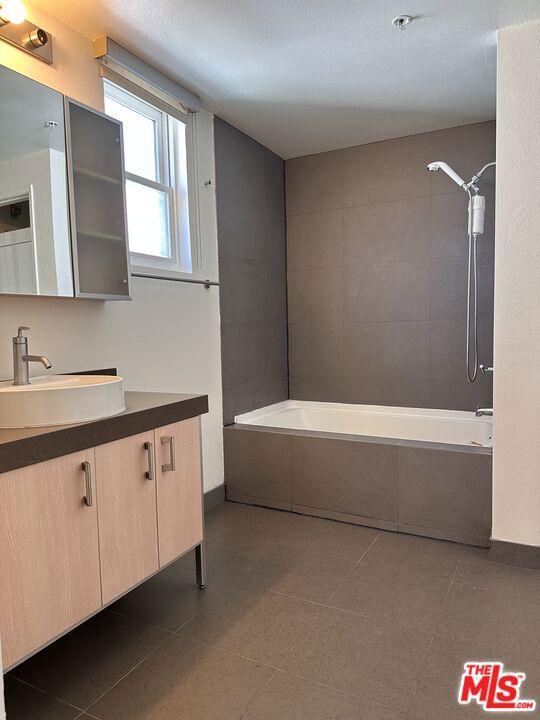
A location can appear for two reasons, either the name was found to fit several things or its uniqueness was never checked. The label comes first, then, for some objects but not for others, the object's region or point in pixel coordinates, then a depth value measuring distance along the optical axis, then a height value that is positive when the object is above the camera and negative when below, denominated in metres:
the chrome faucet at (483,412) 2.71 -0.48
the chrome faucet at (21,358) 1.66 -0.08
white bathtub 3.11 -0.62
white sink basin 1.34 -0.20
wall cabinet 1.74 +0.52
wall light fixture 1.68 +1.07
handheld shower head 2.76 +0.87
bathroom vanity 1.23 -0.52
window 2.47 +0.77
